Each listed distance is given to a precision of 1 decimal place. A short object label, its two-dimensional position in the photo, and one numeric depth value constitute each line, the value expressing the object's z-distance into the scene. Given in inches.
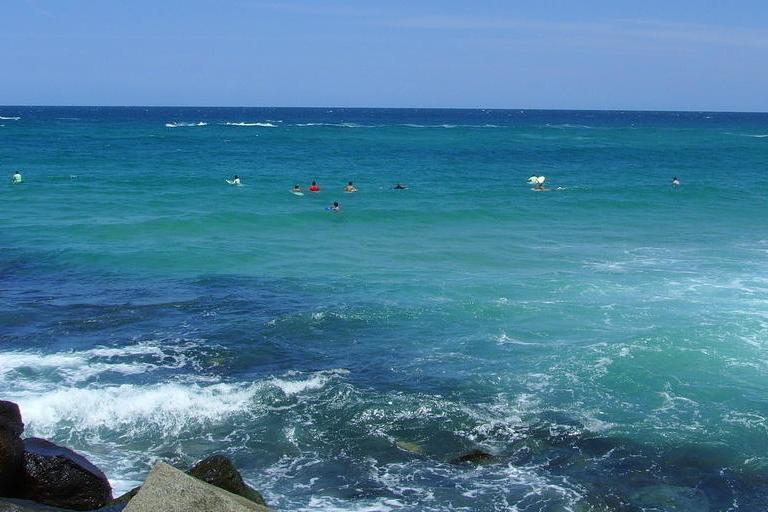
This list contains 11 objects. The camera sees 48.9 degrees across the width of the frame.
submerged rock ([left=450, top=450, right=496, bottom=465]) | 563.8
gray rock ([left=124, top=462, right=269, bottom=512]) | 281.1
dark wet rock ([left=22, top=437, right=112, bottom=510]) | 425.4
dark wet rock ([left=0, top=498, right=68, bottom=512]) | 319.9
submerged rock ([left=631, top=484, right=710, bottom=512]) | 514.3
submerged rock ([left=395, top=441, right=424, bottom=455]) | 583.5
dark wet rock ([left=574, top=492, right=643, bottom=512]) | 508.1
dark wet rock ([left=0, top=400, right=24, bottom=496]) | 411.8
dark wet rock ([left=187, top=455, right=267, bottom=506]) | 409.4
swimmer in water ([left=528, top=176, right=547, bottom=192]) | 2021.4
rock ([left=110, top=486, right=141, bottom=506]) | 371.9
